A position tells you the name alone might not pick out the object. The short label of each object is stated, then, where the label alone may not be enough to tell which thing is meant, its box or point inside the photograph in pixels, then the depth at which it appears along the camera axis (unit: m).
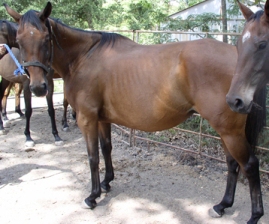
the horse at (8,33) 3.92
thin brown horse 2.33
